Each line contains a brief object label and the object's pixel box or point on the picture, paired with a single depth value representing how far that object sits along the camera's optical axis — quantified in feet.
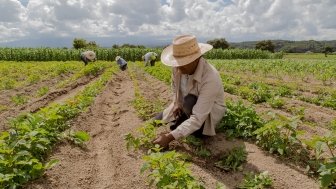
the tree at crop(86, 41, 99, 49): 187.55
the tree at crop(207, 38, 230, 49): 231.09
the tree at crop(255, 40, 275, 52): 242.99
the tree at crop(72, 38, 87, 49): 172.55
